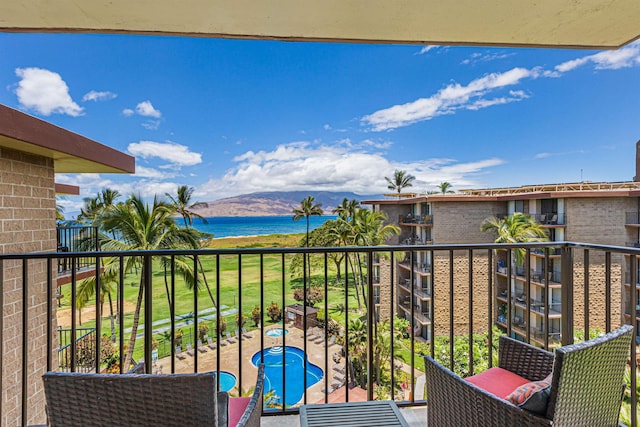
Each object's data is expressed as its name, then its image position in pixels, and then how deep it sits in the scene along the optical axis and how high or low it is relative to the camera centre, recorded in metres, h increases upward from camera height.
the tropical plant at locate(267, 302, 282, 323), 24.88 -7.19
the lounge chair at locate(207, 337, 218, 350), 20.07 -8.10
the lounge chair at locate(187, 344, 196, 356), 18.06 -7.27
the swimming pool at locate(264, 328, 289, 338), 21.05 -7.26
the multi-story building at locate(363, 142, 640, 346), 18.12 -1.27
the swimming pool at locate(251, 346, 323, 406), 16.02 -7.78
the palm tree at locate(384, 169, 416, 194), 39.81 +3.42
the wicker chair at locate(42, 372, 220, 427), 0.95 -0.51
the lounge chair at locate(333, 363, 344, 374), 15.90 -7.29
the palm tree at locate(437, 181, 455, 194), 42.33 +2.96
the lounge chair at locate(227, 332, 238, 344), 19.98 -7.43
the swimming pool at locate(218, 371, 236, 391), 15.20 -7.41
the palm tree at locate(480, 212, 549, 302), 19.12 -1.11
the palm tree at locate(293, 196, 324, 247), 31.64 +0.22
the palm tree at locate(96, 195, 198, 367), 10.48 -0.56
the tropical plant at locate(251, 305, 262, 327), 23.01 -6.79
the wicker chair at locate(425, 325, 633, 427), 1.13 -0.65
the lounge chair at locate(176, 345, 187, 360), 17.27 -7.27
